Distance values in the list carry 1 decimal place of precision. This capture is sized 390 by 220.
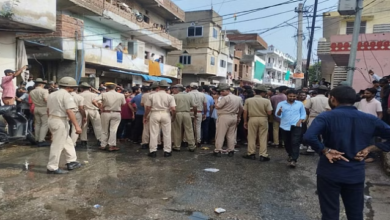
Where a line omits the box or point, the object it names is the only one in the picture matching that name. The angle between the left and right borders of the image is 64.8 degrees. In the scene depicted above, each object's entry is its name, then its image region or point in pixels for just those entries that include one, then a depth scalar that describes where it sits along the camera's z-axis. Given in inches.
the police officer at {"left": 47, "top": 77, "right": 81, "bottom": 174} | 210.1
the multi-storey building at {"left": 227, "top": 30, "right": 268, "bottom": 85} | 1609.3
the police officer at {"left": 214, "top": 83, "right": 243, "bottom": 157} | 273.2
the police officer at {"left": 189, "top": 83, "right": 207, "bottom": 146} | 319.9
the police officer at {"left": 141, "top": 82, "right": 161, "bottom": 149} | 305.3
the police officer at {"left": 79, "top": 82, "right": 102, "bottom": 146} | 314.7
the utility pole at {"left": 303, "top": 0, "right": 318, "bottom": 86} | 713.2
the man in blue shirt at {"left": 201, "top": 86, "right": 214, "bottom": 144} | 338.7
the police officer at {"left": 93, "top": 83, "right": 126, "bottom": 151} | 286.7
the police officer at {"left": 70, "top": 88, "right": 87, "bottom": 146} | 255.6
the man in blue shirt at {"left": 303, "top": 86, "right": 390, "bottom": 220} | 107.8
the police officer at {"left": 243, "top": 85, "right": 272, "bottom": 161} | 261.7
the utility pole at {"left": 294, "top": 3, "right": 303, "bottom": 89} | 684.7
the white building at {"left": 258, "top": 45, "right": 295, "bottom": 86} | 2137.1
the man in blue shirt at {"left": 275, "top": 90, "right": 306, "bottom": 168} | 244.1
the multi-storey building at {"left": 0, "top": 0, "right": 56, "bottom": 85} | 335.9
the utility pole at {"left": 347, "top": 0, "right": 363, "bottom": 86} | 307.6
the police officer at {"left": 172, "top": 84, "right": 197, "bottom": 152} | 299.7
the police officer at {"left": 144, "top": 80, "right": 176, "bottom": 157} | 271.7
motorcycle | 289.6
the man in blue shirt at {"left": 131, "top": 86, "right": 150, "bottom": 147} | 336.4
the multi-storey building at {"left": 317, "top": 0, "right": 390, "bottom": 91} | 482.3
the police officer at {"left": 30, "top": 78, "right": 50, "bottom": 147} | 289.4
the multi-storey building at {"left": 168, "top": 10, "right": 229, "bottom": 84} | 1209.4
